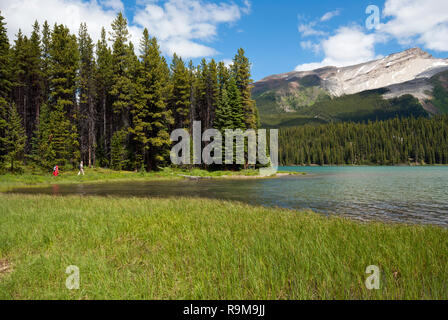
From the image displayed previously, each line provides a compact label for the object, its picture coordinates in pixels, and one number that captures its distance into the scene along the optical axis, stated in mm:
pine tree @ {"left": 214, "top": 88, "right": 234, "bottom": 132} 44094
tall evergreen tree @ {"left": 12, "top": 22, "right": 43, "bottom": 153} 38875
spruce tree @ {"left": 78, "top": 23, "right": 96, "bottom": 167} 38031
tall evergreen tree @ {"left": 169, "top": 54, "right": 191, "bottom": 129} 44156
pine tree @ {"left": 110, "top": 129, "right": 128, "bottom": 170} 36719
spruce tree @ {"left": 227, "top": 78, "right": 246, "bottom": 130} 45062
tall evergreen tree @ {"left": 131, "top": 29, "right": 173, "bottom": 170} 36812
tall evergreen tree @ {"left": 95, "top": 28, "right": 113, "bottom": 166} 40519
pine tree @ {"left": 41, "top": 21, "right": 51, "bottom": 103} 41125
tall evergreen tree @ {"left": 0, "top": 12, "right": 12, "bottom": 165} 29931
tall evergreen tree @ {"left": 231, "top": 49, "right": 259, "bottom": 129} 47841
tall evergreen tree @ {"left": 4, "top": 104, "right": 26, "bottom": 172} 27625
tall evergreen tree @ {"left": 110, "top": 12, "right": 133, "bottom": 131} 37406
